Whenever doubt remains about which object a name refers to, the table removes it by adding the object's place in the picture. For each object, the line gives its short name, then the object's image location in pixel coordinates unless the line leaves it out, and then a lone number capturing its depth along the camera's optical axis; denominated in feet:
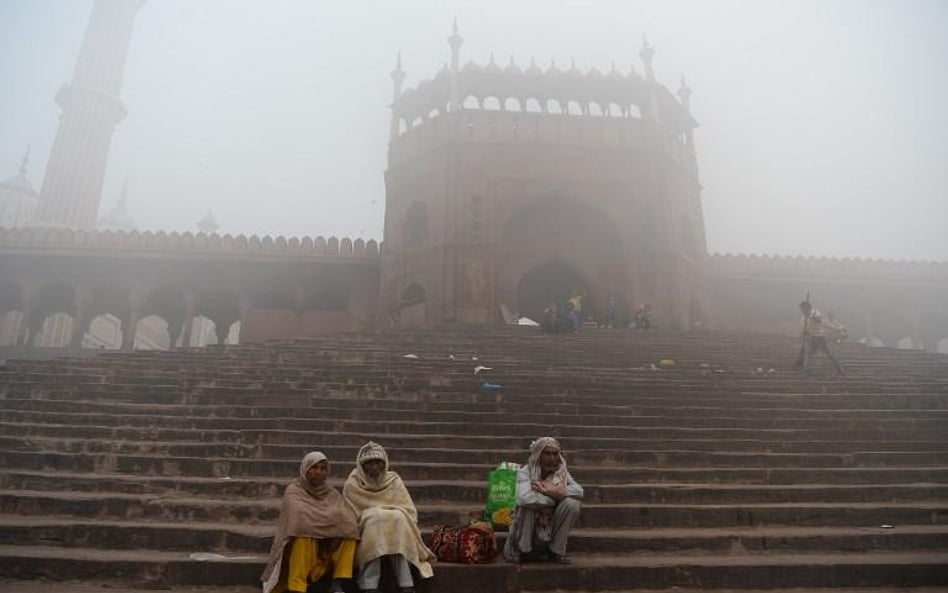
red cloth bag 10.67
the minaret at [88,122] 91.09
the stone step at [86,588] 10.00
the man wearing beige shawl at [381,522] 9.87
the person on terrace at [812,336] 26.76
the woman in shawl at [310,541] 9.65
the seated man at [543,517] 10.87
